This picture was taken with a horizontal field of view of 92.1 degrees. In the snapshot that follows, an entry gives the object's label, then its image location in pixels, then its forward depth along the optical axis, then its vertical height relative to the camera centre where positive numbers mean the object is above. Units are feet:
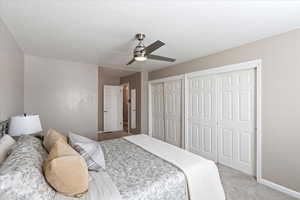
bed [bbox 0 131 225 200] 3.78 -2.40
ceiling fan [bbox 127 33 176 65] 6.79 +2.36
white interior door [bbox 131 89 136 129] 19.12 -1.23
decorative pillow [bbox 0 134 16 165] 4.04 -1.41
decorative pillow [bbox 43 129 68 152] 5.09 -1.42
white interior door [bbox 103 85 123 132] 20.61 -1.22
